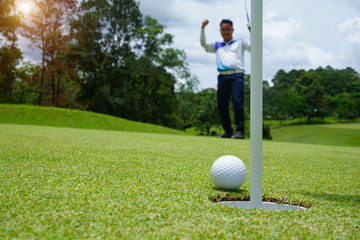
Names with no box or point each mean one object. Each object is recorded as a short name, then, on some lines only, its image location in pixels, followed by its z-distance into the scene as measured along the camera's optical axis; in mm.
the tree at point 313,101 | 50375
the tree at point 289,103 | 50656
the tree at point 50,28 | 24781
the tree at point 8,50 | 24484
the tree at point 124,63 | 30922
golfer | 8711
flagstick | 1795
